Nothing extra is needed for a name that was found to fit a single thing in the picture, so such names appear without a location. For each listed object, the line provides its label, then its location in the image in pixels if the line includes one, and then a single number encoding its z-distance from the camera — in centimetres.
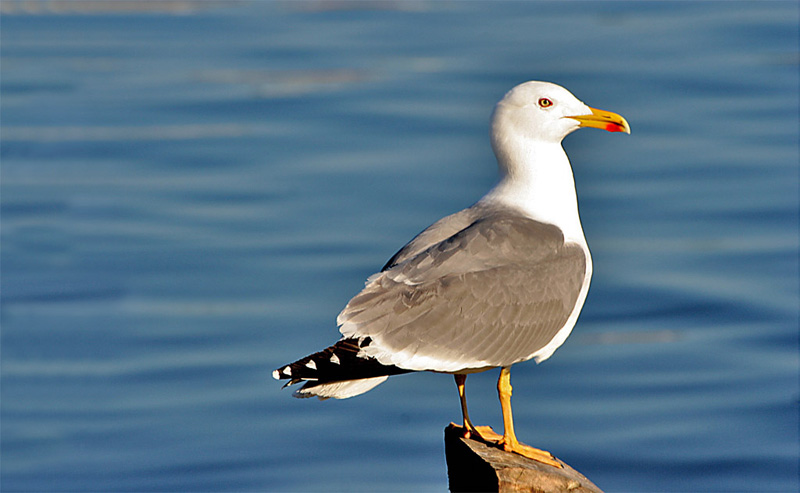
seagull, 1038
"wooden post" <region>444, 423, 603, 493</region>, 970
